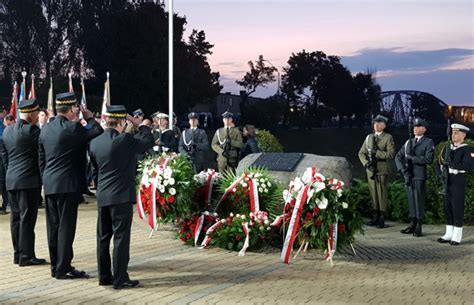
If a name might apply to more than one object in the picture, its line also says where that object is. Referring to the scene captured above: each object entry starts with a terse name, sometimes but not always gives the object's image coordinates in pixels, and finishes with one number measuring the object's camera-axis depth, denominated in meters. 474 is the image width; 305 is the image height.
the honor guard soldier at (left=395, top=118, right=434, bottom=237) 10.58
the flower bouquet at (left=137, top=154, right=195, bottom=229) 9.43
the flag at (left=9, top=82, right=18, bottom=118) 16.50
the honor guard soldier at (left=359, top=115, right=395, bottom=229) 11.24
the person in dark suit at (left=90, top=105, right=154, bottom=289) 6.60
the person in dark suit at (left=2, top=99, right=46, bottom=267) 7.81
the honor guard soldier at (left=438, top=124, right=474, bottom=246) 9.86
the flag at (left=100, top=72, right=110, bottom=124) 16.17
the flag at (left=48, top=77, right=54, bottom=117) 13.61
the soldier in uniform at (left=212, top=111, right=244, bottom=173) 13.83
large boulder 10.45
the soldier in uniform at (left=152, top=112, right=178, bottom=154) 13.87
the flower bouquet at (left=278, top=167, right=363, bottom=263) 8.18
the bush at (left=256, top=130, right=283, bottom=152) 15.99
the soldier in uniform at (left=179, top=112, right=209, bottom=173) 14.11
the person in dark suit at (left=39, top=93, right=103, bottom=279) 7.00
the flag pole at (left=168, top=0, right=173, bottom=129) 13.77
